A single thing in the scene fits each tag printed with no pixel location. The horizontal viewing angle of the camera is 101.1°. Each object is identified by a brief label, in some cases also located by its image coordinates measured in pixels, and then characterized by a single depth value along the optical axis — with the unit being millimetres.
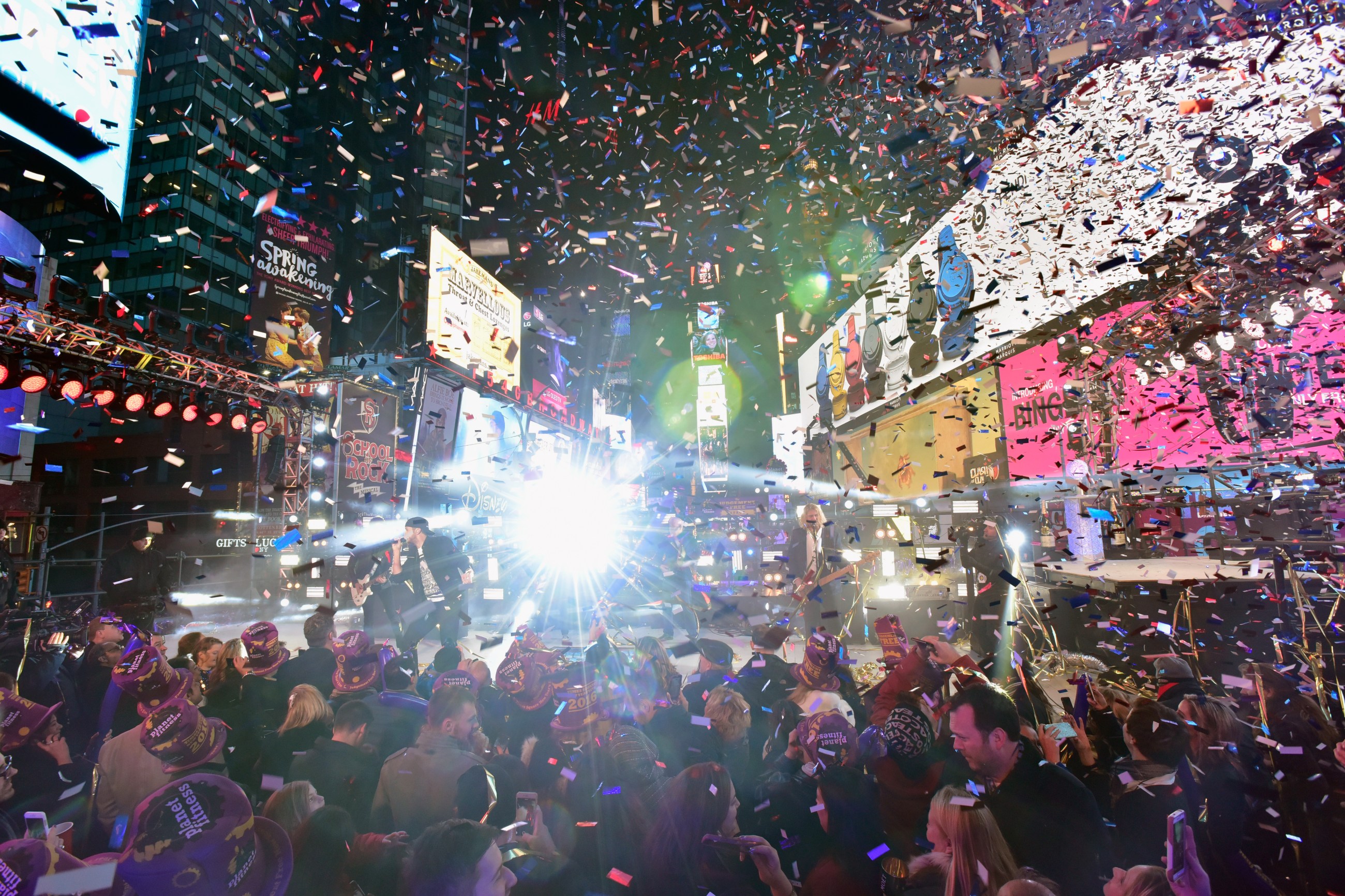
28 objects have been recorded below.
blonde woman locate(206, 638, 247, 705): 3777
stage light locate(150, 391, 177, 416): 9703
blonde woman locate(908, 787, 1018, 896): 2393
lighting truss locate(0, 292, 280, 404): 7441
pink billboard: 7930
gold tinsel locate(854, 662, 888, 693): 5967
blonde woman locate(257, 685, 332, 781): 3240
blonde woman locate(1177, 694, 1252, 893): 2592
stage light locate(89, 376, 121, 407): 8914
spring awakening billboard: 15617
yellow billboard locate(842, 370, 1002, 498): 14281
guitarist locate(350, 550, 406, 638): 8352
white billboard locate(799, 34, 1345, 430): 8203
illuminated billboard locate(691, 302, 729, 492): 44438
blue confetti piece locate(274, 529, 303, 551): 12672
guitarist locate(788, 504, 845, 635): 9508
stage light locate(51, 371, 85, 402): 8234
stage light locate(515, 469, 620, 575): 18391
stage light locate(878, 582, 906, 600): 9492
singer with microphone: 8188
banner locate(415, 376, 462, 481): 16250
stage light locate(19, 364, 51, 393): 7750
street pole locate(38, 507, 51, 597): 9828
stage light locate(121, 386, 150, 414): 9141
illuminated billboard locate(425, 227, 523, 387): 17000
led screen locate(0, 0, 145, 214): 9336
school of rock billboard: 13594
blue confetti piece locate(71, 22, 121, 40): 9359
